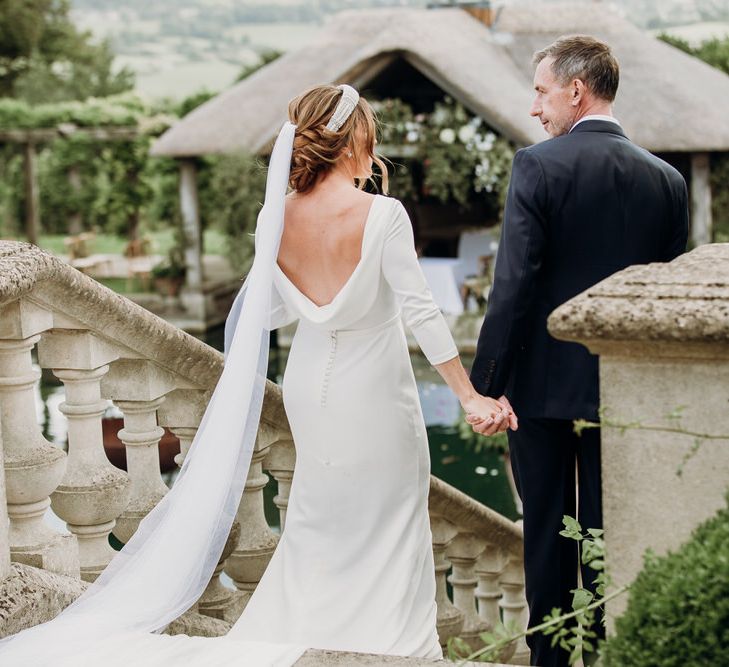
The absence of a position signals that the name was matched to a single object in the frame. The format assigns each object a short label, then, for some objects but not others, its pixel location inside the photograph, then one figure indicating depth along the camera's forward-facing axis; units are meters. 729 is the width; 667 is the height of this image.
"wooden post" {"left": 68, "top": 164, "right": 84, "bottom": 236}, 26.67
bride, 3.00
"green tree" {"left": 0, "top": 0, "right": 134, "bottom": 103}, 38.97
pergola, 19.69
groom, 3.15
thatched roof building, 14.77
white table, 14.29
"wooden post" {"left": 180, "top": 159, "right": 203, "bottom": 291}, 17.45
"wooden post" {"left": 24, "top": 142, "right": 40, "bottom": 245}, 20.12
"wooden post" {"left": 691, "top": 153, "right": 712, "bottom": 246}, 15.51
